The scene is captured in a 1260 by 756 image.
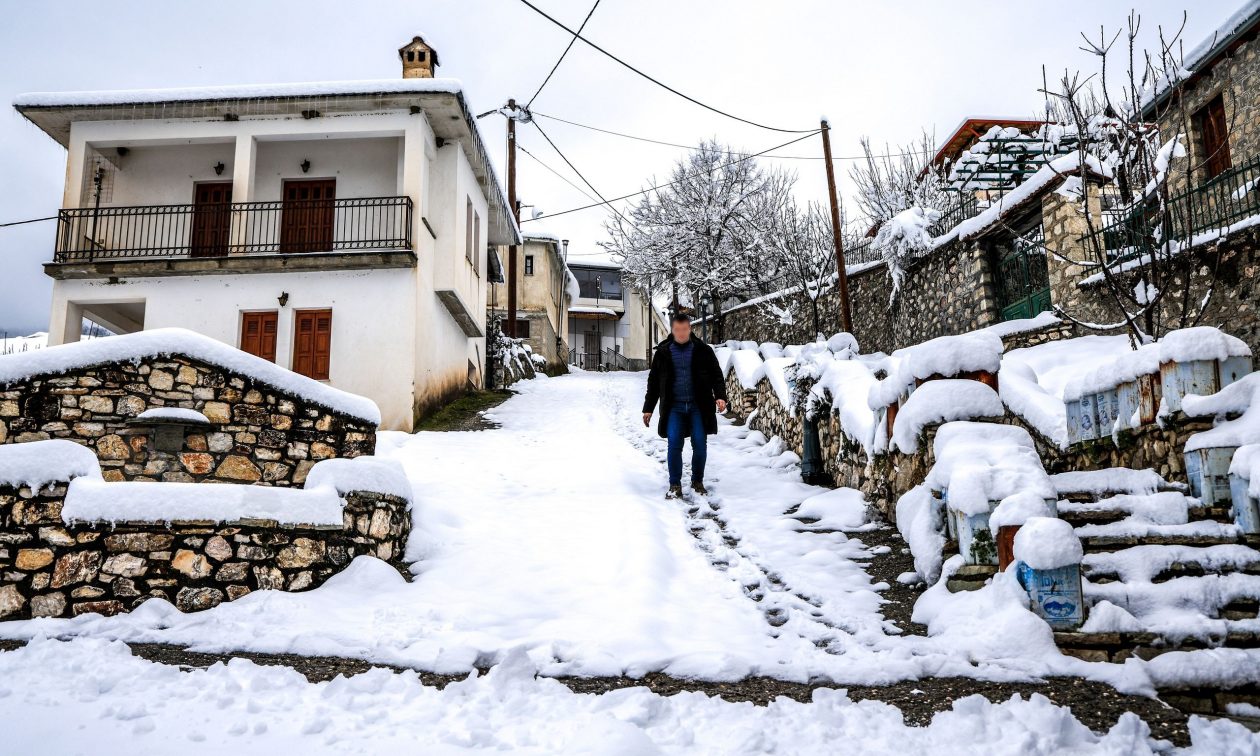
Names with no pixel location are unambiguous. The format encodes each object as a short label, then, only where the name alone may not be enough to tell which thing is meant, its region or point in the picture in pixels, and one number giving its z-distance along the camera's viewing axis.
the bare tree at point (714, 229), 25.08
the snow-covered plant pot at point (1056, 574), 3.62
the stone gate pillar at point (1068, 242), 9.93
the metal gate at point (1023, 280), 10.98
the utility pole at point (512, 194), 19.89
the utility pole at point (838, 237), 15.88
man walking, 7.40
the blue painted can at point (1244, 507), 3.91
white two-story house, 12.15
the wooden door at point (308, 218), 13.23
